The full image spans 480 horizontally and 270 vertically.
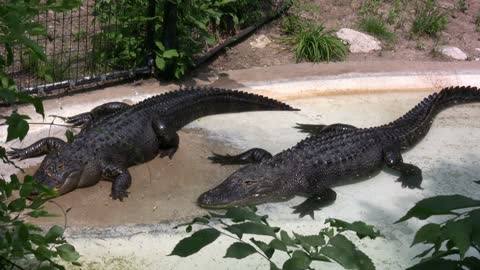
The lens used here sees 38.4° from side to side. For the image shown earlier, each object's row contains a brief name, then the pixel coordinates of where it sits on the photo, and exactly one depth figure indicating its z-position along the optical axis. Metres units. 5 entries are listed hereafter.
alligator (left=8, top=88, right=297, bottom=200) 4.80
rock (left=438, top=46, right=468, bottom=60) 7.54
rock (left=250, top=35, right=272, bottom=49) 7.53
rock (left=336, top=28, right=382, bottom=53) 7.50
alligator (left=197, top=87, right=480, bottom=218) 4.74
